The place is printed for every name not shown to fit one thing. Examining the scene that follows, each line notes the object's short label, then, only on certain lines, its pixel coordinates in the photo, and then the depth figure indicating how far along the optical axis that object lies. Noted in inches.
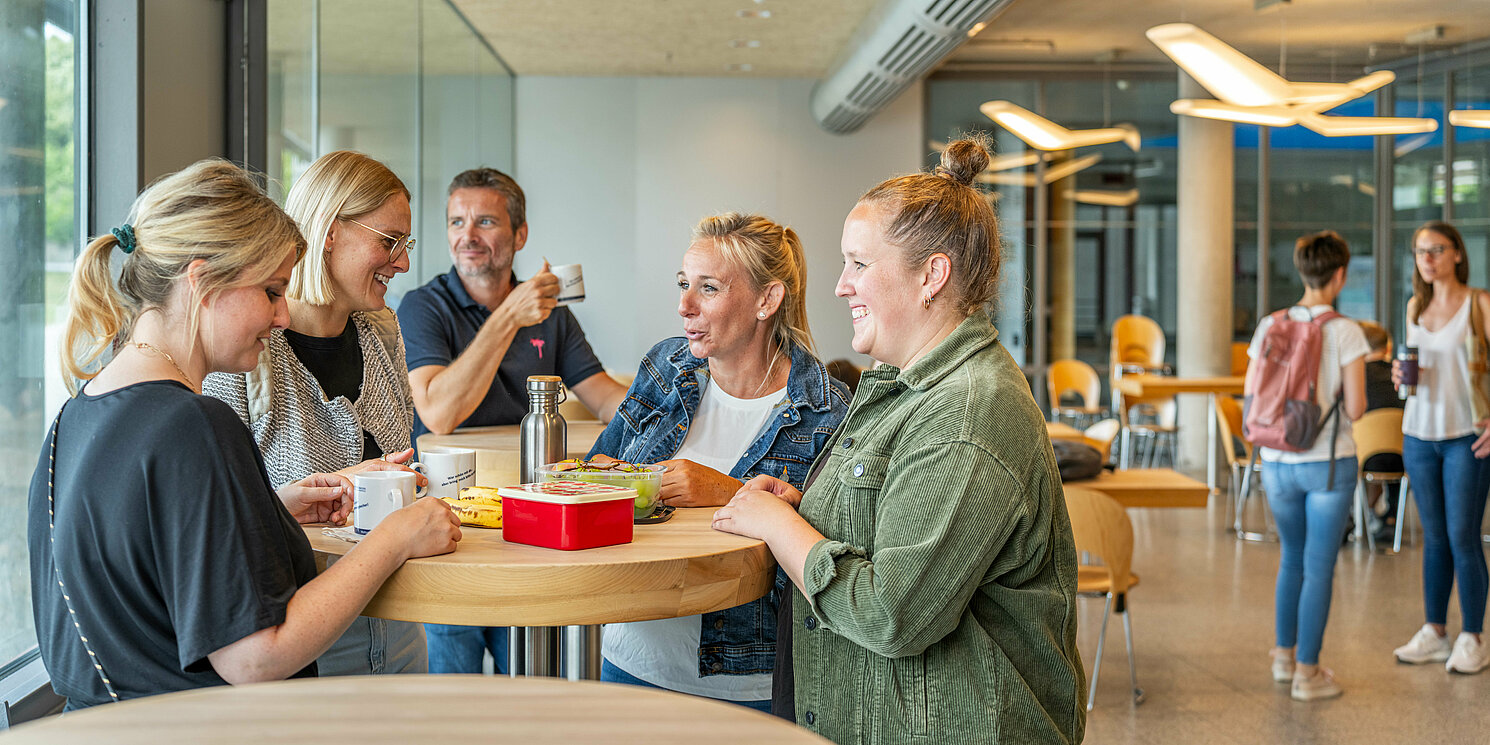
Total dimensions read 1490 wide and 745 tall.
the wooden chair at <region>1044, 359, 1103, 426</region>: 368.5
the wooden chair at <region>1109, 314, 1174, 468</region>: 399.2
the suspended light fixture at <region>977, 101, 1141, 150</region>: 304.7
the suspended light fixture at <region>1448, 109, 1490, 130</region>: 283.4
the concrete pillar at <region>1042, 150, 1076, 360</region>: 412.5
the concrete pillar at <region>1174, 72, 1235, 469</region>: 386.0
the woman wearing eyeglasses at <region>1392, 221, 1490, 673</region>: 169.8
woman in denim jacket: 80.0
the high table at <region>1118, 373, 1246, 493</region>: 312.2
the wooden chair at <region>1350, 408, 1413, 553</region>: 249.0
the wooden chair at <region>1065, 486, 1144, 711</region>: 142.3
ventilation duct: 246.8
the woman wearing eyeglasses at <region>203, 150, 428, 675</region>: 77.9
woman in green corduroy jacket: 56.8
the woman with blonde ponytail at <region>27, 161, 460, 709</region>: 51.0
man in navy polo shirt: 118.1
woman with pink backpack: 155.0
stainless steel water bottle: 78.5
